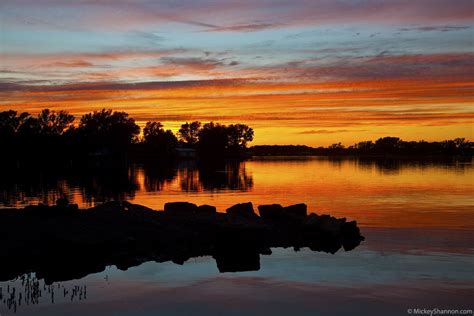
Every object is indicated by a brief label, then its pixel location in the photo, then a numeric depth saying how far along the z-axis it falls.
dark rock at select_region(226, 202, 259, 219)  32.13
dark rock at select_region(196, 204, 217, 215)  32.19
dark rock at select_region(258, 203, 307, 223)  32.56
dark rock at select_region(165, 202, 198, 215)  32.75
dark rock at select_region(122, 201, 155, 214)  30.72
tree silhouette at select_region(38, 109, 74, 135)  179.25
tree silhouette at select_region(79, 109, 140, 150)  159.36
